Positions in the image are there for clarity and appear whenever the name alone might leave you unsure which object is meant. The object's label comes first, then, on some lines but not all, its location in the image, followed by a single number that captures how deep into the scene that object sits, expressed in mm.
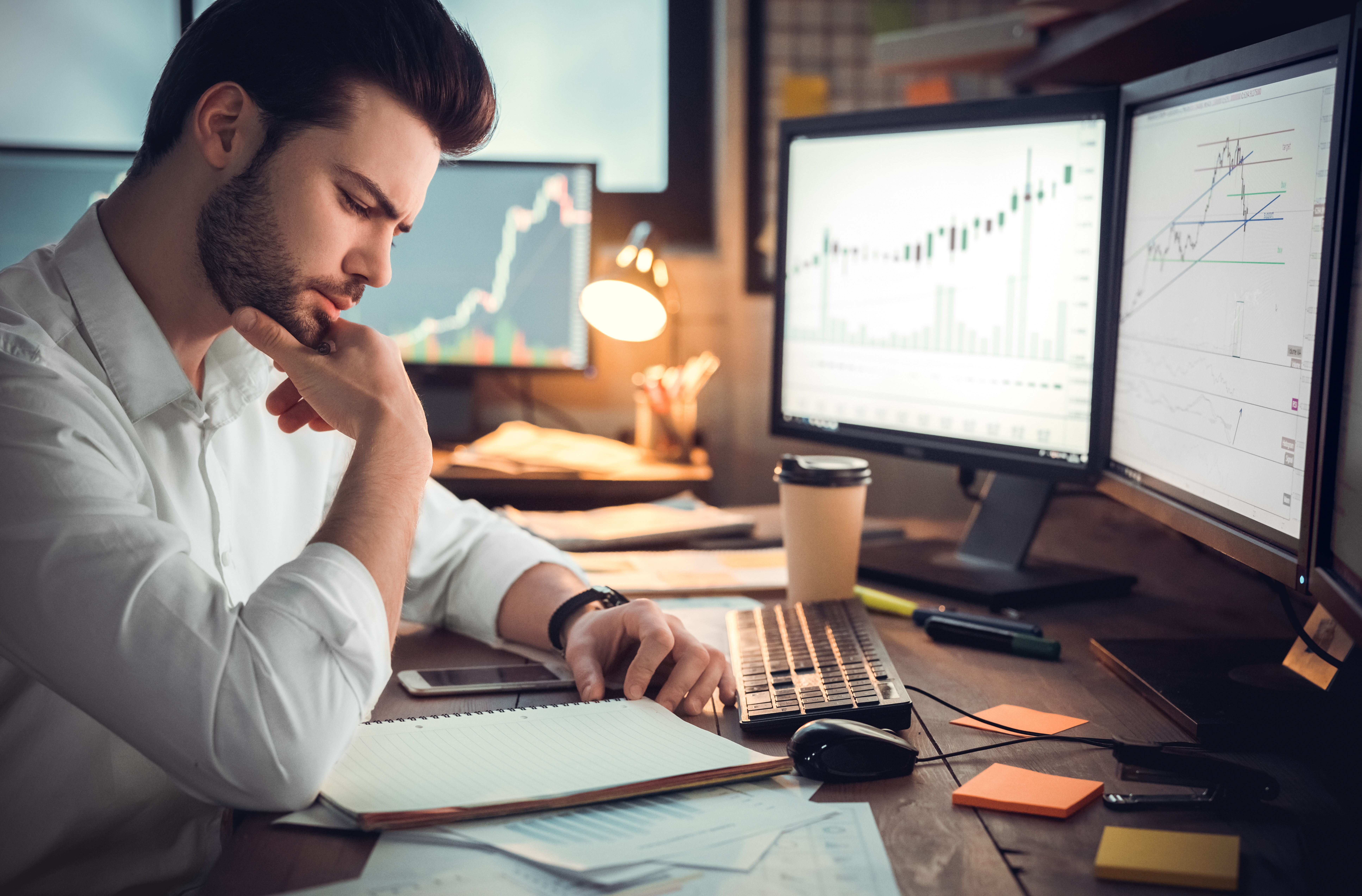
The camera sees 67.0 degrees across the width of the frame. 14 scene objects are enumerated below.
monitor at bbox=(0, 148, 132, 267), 1829
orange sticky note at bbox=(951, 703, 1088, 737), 737
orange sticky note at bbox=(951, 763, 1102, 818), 603
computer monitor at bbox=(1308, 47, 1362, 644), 604
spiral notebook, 582
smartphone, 805
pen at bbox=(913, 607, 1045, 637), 936
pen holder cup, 1866
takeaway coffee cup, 1047
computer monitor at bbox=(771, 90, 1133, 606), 1092
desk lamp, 1694
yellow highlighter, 1031
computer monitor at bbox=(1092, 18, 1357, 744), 701
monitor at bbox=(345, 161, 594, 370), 1934
